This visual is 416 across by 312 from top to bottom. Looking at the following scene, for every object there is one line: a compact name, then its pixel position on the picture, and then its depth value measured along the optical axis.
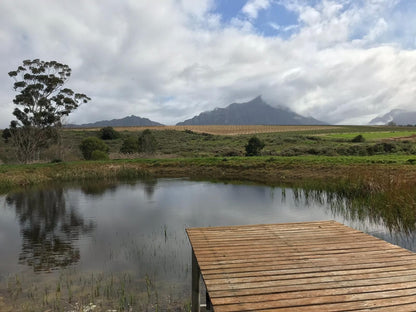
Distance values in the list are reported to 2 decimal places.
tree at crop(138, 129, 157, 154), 36.06
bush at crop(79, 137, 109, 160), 33.95
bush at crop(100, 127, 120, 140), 52.87
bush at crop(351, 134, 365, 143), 42.21
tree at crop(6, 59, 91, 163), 34.34
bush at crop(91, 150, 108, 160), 31.89
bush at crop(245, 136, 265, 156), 32.72
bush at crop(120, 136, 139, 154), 36.16
